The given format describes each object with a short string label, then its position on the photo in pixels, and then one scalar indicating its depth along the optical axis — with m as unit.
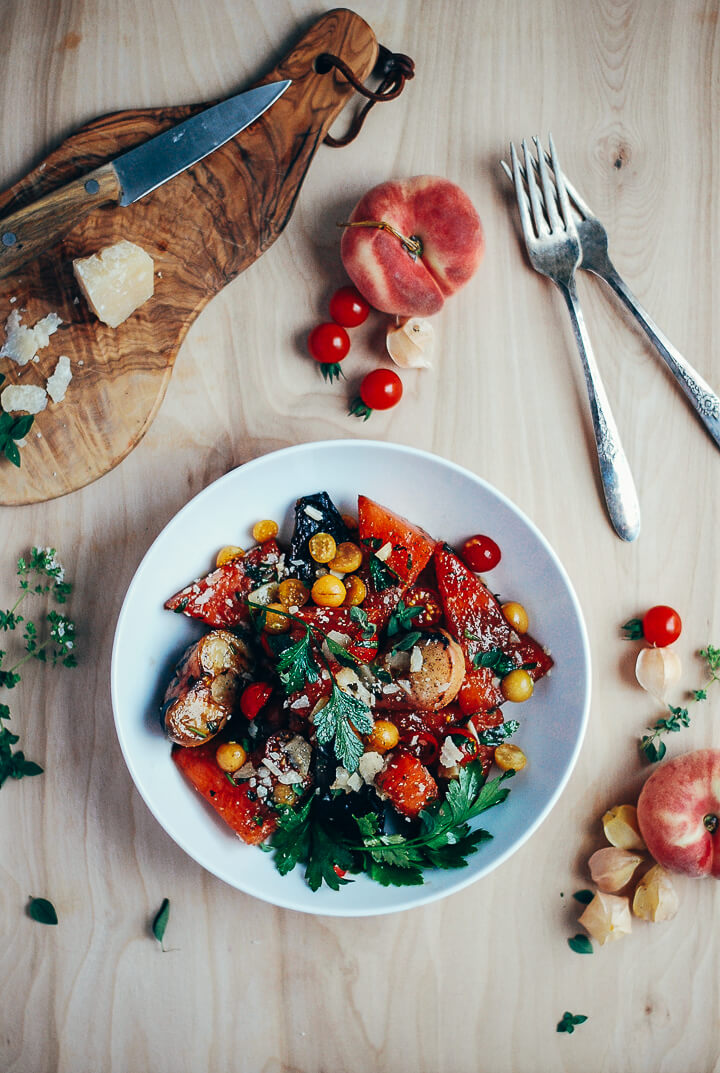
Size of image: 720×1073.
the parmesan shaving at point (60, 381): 0.69
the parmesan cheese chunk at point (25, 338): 0.69
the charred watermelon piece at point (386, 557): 0.67
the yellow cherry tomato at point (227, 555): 0.68
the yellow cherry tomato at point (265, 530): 0.69
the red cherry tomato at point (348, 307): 0.69
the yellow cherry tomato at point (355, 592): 0.67
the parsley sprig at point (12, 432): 0.68
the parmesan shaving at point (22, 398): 0.69
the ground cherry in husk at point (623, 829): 0.70
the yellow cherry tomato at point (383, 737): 0.65
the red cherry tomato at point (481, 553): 0.68
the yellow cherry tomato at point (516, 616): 0.68
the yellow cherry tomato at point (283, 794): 0.65
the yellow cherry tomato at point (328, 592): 0.66
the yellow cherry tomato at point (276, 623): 0.66
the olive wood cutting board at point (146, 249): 0.69
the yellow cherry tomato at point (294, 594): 0.67
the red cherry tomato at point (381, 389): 0.69
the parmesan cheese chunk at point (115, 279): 0.68
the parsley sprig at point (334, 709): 0.64
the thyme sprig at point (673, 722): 0.71
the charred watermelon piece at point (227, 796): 0.66
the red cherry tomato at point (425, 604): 0.67
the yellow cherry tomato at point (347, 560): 0.67
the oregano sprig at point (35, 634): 0.70
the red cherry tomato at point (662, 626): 0.70
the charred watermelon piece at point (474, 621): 0.67
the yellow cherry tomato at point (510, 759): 0.68
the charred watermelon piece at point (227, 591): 0.67
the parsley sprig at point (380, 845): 0.65
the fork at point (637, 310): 0.70
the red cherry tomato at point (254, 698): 0.66
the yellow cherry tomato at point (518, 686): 0.67
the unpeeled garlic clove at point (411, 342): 0.69
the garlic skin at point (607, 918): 0.70
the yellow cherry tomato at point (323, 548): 0.67
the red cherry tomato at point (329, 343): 0.69
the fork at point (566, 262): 0.70
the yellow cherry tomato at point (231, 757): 0.66
